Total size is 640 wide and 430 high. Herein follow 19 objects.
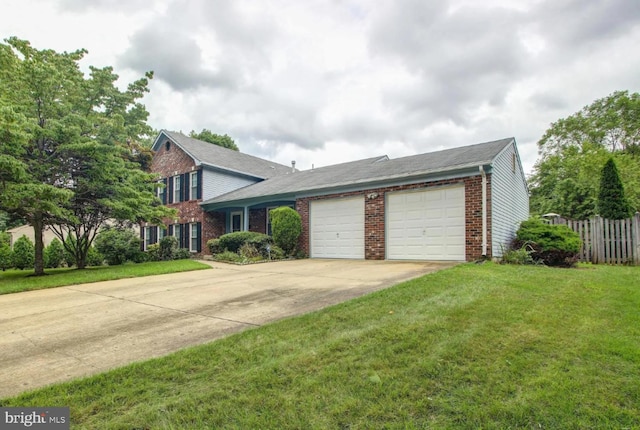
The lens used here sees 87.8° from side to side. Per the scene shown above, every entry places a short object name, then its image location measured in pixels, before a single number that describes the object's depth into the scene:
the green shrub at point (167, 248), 17.15
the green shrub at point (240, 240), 13.55
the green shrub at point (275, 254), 12.68
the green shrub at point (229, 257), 12.38
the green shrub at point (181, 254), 17.02
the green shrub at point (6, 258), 15.85
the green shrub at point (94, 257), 16.69
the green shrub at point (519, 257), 9.23
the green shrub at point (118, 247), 17.30
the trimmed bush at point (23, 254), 16.05
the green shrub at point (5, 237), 20.59
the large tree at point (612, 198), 10.93
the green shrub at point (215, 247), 14.64
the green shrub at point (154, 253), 17.58
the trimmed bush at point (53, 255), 16.33
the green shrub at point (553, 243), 8.92
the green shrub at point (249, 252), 12.62
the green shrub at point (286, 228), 13.06
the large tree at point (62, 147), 8.96
